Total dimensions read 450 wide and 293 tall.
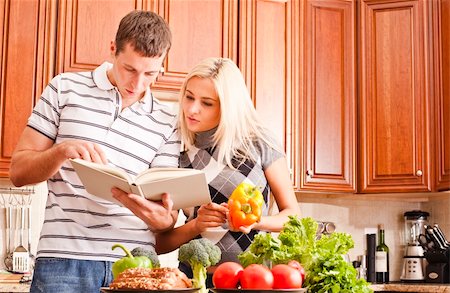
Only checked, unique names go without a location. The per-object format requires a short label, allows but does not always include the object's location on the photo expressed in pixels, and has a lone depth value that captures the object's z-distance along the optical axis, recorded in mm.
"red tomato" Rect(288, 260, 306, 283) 2544
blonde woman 3300
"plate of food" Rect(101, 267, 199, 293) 2288
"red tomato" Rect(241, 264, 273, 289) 2376
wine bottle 5165
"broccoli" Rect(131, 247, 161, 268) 2608
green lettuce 2539
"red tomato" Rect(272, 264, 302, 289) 2404
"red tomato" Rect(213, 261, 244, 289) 2463
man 3019
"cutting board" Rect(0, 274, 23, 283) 4297
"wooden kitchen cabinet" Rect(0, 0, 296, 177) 4537
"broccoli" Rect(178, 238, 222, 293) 2573
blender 5144
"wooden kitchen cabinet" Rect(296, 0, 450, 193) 4974
